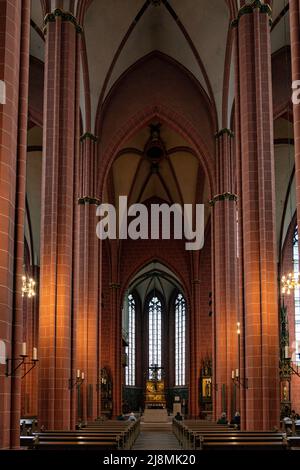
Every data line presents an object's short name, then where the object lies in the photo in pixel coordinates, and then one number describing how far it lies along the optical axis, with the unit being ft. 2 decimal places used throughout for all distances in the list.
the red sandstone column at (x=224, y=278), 90.22
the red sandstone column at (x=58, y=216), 62.13
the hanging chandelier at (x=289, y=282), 75.72
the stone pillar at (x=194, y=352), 139.64
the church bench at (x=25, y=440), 48.92
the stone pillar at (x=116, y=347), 135.54
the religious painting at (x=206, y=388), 137.59
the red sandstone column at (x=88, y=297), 91.40
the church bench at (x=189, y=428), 60.95
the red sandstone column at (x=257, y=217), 59.41
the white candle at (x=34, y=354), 48.66
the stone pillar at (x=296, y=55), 42.42
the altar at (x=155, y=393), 139.07
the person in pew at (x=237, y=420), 73.71
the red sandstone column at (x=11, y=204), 36.58
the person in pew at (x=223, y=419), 78.51
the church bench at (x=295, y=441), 51.26
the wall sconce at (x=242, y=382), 61.00
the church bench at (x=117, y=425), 61.83
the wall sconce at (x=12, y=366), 37.04
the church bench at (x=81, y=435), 47.28
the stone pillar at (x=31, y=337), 116.88
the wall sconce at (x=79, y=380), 64.48
